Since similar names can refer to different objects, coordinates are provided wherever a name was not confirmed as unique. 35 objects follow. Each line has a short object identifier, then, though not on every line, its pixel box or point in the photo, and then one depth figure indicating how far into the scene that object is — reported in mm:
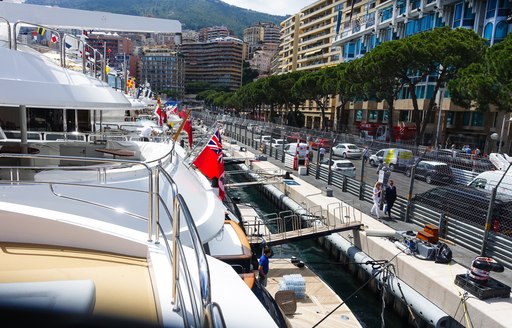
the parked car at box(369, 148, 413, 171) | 19078
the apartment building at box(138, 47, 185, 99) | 161375
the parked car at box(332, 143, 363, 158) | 29516
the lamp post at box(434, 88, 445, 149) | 37806
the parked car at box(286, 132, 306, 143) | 31062
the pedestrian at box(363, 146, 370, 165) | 18992
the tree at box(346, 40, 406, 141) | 34031
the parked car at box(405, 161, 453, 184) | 15069
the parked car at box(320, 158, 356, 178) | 21930
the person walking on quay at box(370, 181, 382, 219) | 15461
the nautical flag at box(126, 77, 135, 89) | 35191
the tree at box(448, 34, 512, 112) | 22086
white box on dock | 25625
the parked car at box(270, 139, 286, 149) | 34366
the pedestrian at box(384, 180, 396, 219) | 15500
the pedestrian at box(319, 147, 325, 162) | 27406
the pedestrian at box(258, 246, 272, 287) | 10098
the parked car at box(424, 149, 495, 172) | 15055
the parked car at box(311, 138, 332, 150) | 29598
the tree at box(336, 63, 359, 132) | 44125
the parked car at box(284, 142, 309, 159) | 27319
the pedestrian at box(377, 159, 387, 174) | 20072
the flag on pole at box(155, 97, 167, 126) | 21133
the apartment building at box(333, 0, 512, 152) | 35188
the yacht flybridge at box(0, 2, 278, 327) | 2311
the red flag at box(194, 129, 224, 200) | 9977
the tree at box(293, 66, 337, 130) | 51678
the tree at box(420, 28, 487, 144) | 30500
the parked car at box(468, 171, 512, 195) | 14484
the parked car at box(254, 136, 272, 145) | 38181
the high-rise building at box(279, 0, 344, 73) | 81938
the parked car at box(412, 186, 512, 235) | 11984
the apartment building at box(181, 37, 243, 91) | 183875
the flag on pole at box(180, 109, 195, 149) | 12812
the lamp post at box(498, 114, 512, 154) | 32250
